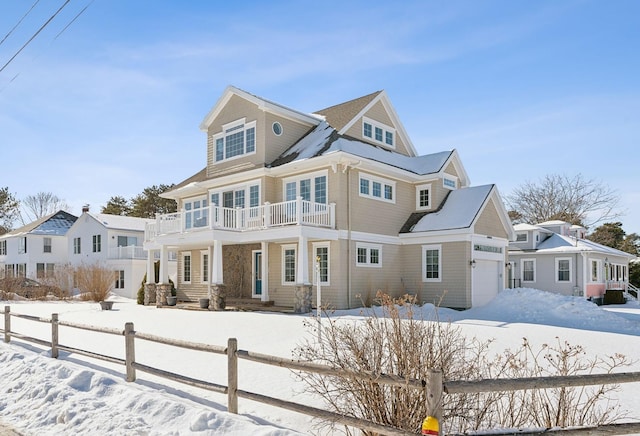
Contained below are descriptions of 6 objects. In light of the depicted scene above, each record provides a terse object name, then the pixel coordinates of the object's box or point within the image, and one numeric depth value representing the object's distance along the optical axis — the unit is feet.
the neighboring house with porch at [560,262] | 93.56
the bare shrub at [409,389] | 16.53
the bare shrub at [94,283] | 96.94
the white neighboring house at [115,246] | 120.57
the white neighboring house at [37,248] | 145.59
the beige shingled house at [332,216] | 67.31
